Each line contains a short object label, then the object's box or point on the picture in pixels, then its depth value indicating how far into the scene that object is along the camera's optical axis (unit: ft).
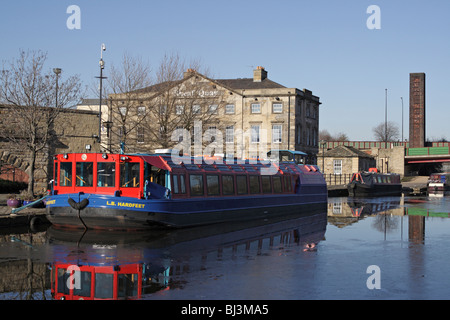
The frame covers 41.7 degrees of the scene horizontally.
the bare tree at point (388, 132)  475.31
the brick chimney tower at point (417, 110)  285.64
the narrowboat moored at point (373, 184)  171.01
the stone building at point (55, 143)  104.94
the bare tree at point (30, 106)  91.76
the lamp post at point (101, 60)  99.35
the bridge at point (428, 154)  275.59
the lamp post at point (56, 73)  98.12
